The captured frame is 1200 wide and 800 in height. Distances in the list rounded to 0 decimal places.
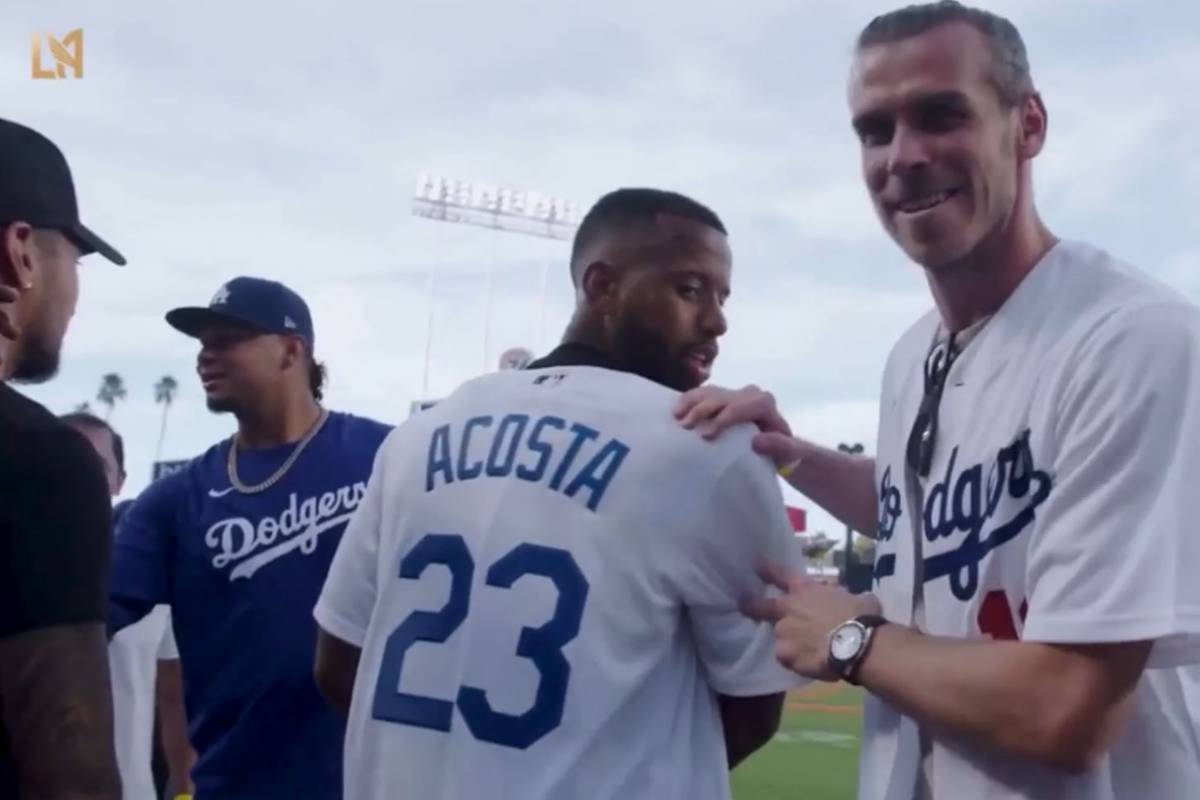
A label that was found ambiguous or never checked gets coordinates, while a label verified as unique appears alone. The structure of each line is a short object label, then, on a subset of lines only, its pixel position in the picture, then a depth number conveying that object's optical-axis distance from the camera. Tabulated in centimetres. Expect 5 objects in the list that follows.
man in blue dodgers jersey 369
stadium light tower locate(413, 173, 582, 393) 4394
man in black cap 189
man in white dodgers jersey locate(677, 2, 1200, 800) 176
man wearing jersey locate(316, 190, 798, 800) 215
